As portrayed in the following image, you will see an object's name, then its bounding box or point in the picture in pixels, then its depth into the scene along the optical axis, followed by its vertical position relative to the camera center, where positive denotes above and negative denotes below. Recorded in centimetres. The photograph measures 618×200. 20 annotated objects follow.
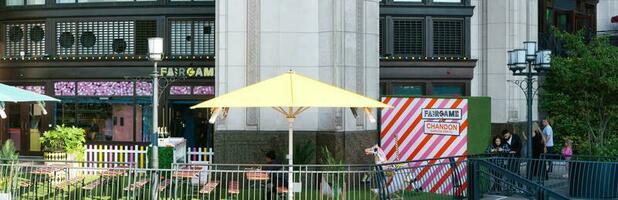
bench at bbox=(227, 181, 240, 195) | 1334 -167
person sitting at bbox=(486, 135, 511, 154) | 1730 -120
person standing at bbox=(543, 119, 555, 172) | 2133 -111
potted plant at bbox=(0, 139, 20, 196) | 1380 -155
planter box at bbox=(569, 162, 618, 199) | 1566 -172
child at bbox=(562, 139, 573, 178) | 2073 -146
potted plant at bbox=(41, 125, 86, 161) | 1986 -127
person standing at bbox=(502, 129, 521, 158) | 1791 -110
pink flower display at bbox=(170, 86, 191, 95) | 2364 +17
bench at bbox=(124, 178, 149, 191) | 1327 -157
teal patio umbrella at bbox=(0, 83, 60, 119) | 1492 -1
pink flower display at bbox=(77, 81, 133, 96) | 2394 +24
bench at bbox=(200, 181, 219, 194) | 1336 -163
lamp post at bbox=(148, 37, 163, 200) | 1548 +42
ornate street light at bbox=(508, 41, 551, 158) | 1783 +85
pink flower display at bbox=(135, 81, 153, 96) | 2384 +24
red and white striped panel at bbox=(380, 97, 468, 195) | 1616 -87
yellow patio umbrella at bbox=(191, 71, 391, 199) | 1228 -1
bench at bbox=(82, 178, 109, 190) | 1417 -171
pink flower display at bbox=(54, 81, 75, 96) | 2430 +24
